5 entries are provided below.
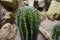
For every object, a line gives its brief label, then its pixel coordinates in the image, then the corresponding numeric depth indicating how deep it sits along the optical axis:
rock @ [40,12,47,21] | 1.46
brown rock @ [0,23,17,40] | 1.29
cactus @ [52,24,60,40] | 0.64
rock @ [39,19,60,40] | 1.20
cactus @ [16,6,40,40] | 0.67
